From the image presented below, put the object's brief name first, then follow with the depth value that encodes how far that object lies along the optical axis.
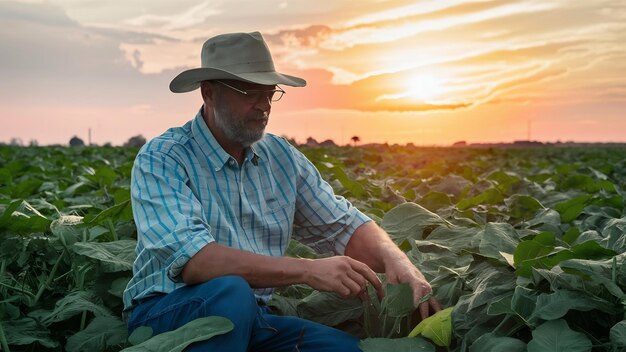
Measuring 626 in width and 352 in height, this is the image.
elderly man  2.74
